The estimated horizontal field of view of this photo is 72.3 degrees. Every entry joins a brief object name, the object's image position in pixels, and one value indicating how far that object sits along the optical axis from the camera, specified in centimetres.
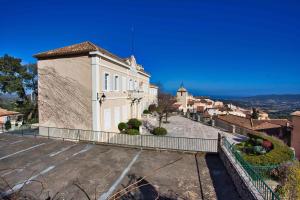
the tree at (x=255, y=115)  4741
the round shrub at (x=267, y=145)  1526
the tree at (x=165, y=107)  2600
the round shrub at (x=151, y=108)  3707
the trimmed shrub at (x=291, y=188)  680
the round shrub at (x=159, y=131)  2024
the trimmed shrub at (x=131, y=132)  1791
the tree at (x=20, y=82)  2958
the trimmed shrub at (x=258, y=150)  1350
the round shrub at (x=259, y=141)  1598
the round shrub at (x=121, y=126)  1968
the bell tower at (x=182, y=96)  5716
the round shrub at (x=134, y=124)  2128
